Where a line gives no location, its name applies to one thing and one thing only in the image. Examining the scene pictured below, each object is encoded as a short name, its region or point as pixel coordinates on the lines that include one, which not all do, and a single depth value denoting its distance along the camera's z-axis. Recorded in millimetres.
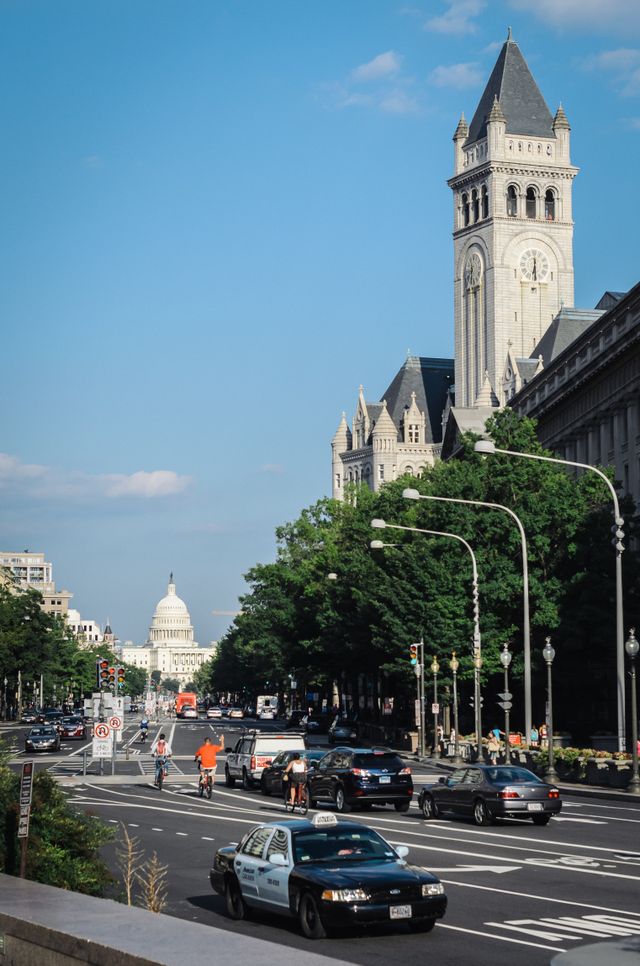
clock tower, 166875
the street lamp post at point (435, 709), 67625
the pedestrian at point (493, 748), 57219
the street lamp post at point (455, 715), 64688
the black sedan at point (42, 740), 74625
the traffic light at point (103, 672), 57125
